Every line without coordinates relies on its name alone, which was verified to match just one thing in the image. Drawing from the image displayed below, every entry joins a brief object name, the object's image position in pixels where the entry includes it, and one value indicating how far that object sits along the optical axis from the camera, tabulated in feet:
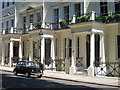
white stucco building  74.13
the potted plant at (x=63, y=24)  90.17
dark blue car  70.44
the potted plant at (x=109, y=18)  73.47
